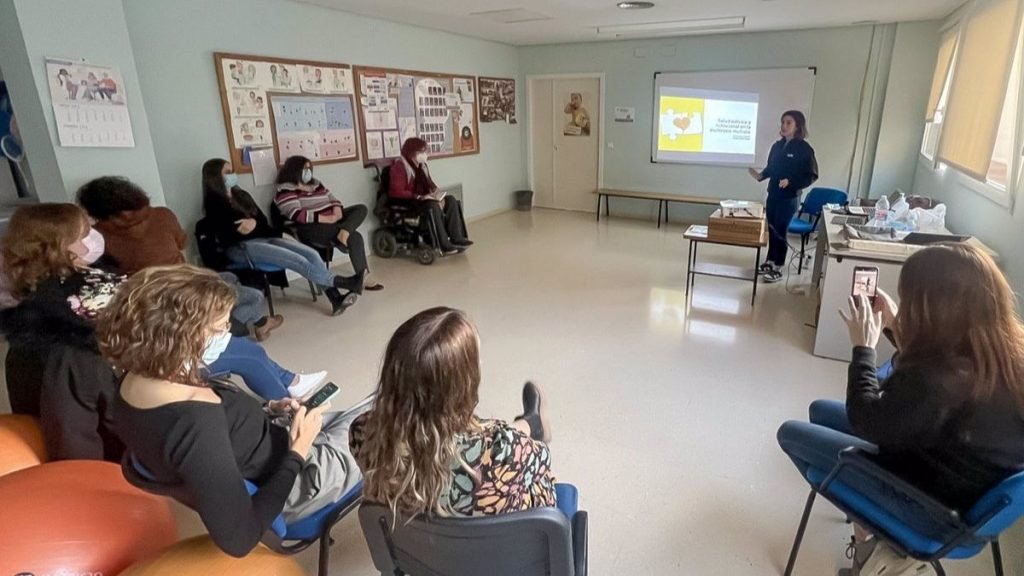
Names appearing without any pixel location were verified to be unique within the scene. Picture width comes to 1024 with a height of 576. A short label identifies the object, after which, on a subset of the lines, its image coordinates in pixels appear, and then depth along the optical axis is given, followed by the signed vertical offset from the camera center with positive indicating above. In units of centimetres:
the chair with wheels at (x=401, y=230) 527 -99
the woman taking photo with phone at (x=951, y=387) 119 -60
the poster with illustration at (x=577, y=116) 751 +12
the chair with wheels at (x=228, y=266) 377 -92
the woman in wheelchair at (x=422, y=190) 527 -60
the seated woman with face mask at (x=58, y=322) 164 -55
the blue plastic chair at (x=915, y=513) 116 -95
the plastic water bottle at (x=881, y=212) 349 -63
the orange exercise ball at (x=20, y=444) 164 -94
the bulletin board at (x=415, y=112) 537 +18
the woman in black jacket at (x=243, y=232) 379 -69
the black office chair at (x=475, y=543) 102 -81
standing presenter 448 -49
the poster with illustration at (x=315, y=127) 454 +3
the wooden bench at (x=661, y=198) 667 -93
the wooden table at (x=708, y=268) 399 -120
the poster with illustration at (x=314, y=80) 466 +44
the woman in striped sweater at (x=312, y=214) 429 -66
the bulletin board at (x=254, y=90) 411 +34
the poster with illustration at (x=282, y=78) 438 +43
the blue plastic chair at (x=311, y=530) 140 -103
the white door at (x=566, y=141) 750 -22
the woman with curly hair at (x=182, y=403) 107 -53
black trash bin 803 -108
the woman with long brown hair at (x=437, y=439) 105 -61
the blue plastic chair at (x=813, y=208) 473 -83
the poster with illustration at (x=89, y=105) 279 +17
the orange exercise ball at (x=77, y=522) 129 -95
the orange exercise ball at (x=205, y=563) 122 -96
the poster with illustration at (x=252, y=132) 422 +1
